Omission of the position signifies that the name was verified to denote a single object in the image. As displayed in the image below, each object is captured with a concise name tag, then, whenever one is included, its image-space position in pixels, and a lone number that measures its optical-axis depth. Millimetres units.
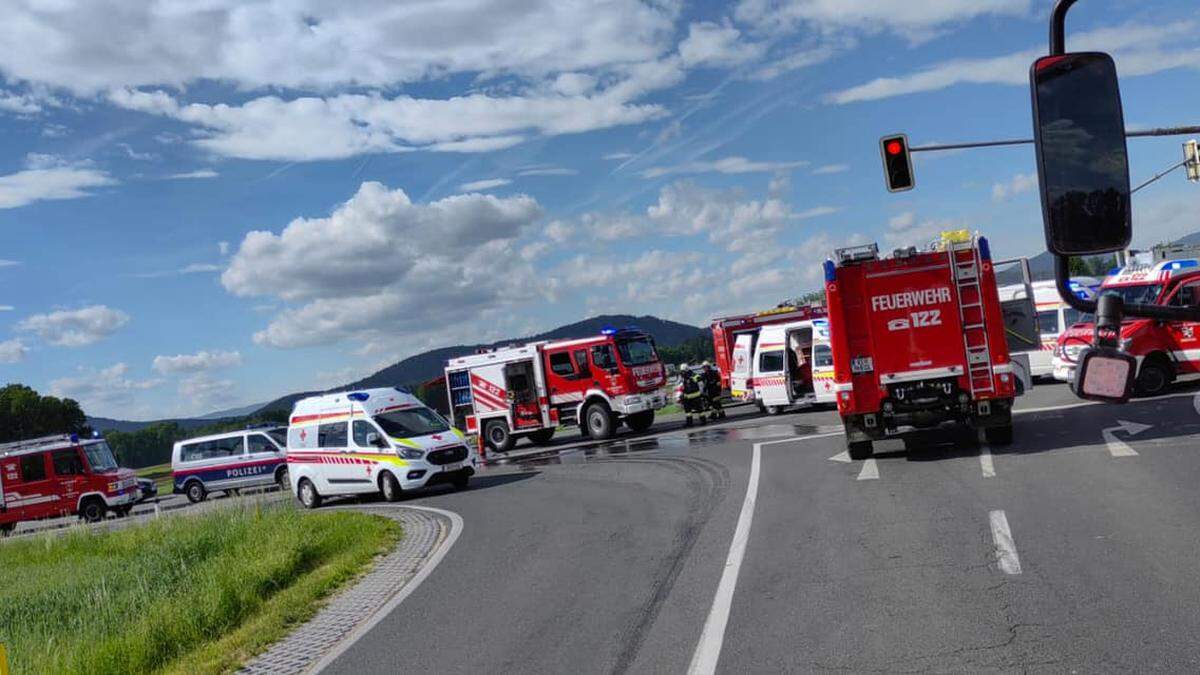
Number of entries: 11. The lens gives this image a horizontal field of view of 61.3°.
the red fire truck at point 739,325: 39125
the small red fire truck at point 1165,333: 20453
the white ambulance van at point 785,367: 29672
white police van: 33531
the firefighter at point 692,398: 31219
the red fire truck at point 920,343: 16203
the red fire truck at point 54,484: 31203
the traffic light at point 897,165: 19750
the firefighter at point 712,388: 31125
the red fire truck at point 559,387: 30812
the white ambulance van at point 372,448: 21000
